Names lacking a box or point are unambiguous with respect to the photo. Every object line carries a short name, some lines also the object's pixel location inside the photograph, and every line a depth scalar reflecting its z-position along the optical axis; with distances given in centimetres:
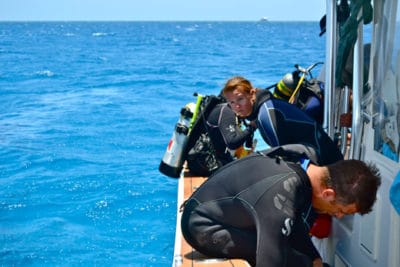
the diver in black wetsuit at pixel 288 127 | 353
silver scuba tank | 591
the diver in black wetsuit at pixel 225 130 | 510
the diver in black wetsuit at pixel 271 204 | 238
